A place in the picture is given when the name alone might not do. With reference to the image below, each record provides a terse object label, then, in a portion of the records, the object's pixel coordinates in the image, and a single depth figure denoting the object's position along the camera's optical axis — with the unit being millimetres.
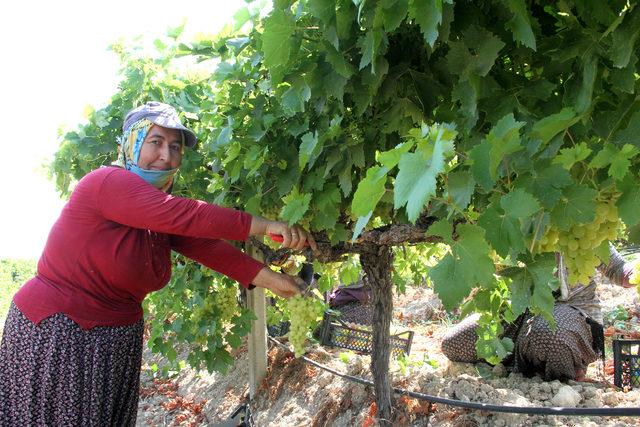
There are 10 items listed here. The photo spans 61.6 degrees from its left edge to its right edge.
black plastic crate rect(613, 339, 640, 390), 3053
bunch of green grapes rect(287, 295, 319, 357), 2568
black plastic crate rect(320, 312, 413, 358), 4105
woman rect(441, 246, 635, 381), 3275
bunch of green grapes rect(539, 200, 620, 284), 1248
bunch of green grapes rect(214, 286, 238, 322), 3389
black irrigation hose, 1770
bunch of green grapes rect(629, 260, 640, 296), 1615
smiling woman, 2111
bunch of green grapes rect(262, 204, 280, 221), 2349
